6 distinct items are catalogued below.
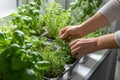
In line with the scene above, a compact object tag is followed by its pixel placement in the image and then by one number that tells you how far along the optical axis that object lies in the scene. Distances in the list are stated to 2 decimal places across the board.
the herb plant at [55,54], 0.89
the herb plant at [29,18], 0.88
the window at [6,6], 1.22
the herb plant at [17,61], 0.60
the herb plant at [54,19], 1.15
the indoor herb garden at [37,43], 0.60
